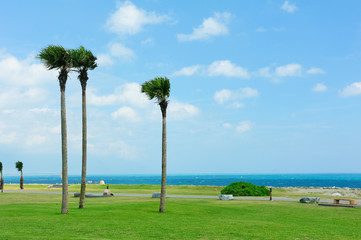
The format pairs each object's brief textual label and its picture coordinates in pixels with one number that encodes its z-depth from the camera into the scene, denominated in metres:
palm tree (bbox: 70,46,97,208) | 30.01
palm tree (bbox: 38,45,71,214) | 26.41
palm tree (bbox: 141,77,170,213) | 28.32
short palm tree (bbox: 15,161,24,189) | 84.38
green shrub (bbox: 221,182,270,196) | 52.41
